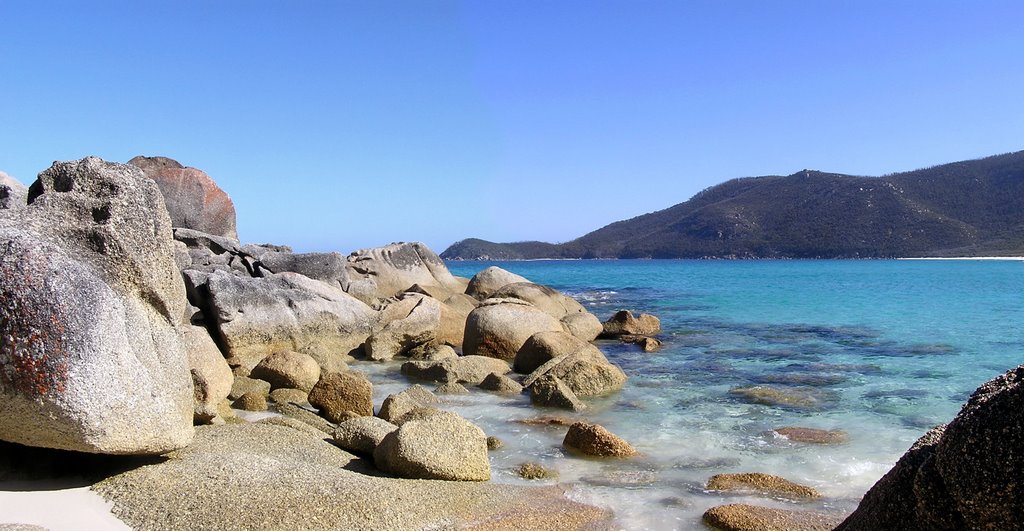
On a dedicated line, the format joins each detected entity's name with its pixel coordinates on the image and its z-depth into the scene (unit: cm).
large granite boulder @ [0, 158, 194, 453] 406
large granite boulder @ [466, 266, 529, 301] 2147
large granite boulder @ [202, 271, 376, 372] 1116
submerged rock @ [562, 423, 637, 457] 736
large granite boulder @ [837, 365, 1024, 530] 264
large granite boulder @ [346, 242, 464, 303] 2055
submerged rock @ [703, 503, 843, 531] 532
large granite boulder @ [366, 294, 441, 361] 1340
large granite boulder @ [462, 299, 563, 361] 1398
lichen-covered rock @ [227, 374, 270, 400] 888
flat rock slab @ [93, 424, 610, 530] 444
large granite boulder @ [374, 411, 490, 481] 589
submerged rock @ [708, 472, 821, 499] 630
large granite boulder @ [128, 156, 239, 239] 1642
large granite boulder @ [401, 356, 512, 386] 1119
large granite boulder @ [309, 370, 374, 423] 838
